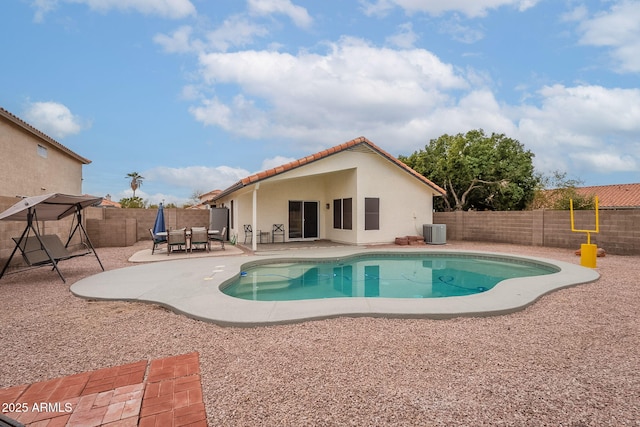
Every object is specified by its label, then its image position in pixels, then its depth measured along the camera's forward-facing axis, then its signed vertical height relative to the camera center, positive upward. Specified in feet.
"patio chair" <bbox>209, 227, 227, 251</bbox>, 51.37 -3.77
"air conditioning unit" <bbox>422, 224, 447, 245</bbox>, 49.01 -3.14
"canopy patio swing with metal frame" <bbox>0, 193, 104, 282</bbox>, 22.39 +0.09
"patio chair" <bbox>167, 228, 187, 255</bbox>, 37.47 -2.82
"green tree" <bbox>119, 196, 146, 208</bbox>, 106.20 +4.48
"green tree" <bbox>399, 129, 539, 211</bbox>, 72.33 +10.16
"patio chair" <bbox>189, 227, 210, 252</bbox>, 39.24 -2.80
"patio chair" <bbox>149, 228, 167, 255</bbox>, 38.88 -3.13
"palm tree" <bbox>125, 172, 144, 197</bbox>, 166.61 +19.00
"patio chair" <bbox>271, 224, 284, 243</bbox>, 50.65 -2.70
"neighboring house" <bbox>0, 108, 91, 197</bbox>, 43.88 +8.82
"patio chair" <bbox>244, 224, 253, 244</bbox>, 50.14 -2.64
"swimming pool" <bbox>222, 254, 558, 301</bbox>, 23.81 -5.82
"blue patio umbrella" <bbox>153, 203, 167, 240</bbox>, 42.86 -1.14
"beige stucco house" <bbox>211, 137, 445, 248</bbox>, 45.83 +2.25
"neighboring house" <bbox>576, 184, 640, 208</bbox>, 85.57 +5.34
